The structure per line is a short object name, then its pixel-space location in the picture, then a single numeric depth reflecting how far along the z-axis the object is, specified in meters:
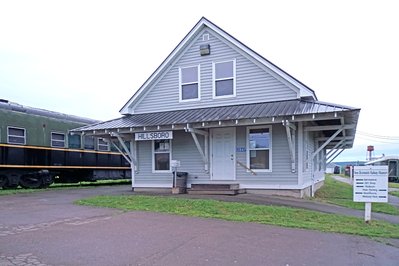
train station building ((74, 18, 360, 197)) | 13.36
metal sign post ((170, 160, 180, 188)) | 14.34
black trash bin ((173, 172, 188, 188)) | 14.95
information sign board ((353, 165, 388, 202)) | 9.07
